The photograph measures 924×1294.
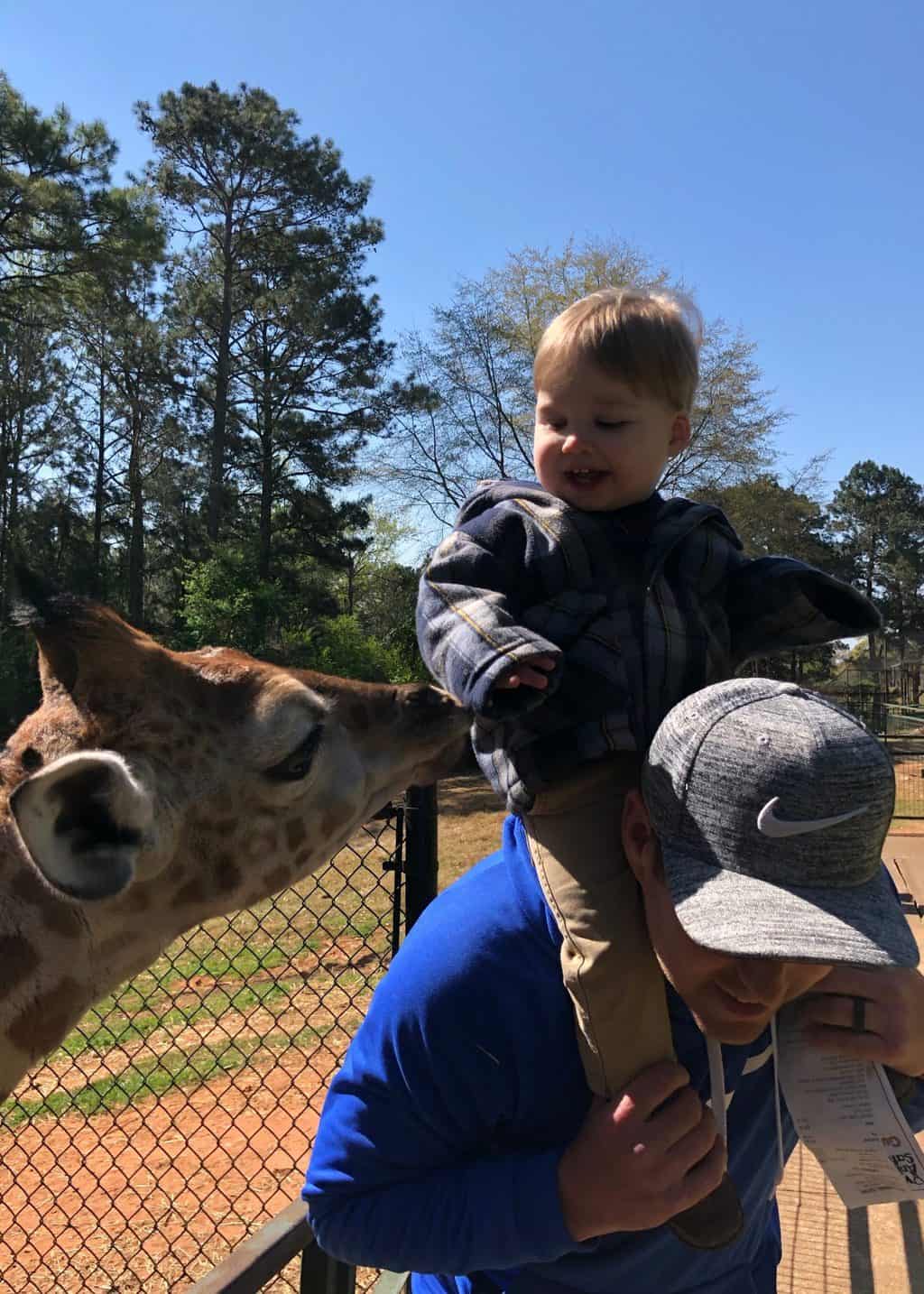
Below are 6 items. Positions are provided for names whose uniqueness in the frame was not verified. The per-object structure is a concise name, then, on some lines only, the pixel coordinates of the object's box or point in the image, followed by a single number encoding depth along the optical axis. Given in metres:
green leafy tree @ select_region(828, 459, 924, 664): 53.28
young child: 1.67
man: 1.37
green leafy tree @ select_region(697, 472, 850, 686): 29.69
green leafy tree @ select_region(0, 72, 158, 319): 20.64
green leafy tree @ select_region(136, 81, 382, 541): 29.67
